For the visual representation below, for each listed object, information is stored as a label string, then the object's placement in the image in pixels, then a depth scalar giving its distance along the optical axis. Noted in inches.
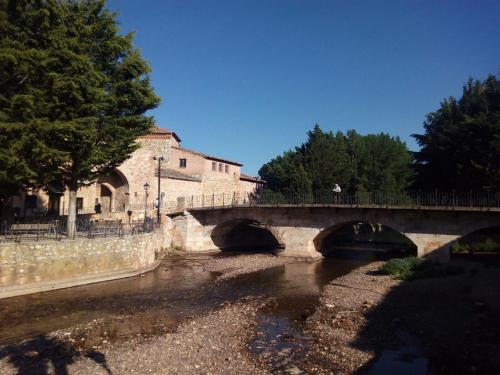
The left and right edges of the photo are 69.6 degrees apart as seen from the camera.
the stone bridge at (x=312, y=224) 1024.9
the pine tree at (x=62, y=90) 725.9
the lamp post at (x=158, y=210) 1322.6
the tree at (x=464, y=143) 1125.1
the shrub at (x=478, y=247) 1213.1
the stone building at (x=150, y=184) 1453.0
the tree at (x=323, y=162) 1849.2
